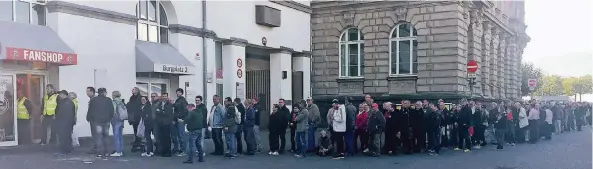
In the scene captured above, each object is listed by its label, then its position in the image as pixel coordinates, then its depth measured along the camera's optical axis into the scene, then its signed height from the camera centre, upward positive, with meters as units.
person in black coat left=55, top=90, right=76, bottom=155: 13.38 -0.86
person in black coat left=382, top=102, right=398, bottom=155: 15.48 -1.40
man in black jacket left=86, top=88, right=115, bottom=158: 13.33 -0.77
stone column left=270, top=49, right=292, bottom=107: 25.56 +0.28
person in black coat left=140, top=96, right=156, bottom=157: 13.90 -1.02
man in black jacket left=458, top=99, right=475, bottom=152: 16.86 -1.29
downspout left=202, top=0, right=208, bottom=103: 20.80 +0.85
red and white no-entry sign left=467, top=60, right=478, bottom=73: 22.91 +0.50
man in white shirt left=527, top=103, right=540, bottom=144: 20.19 -1.60
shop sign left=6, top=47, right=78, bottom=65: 13.66 +0.62
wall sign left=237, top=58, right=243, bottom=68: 22.72 +0.69
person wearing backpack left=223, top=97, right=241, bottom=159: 14.10 -1.09
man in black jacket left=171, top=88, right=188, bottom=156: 13.38 -0.87
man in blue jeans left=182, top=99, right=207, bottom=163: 12.45 -0.98
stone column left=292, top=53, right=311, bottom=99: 27.55 +0.68
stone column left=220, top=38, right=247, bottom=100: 22.31 +0.58
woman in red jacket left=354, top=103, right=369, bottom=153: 14.87 -1.11
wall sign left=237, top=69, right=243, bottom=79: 22.80 +0.30
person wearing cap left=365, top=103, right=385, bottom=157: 14.73 -1.18
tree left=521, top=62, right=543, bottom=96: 53.08 +0.71
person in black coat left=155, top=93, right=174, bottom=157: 13.46 -0.90
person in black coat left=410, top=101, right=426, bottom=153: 15.59 -1.12
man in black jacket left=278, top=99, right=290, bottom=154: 15.25 -1.03
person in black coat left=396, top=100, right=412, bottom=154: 15.50 -1.16
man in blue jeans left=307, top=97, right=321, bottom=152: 14.83 -1.03
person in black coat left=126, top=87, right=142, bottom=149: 14.41 -0.66
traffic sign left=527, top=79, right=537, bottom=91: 29.56 -0.17
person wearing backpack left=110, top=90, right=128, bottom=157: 13.77 -0.98
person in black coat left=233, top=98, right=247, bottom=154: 14.92 -1.18
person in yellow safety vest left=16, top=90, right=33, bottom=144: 14.92 -0.91
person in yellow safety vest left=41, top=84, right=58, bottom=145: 14.13 -0.63
